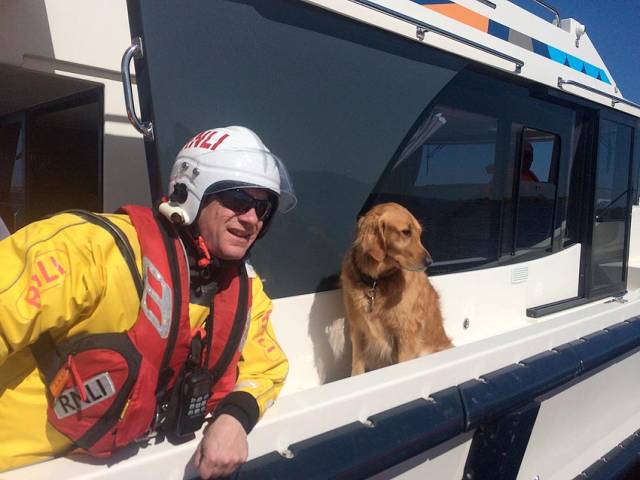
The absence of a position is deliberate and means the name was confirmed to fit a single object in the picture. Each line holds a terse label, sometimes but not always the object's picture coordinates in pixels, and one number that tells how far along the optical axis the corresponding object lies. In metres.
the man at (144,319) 1.25
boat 1.85
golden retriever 2.62
